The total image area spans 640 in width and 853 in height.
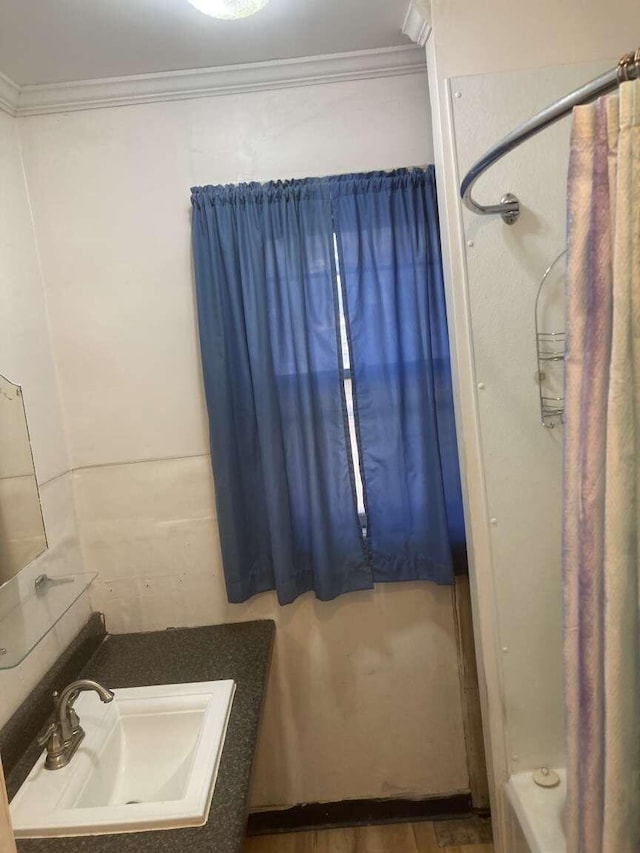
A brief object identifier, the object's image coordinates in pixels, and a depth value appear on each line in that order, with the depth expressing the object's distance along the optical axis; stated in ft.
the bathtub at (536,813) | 4.51
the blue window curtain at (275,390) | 5.82
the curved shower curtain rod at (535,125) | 2.50
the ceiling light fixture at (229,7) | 4.21
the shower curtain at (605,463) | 2.63
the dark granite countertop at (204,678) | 3.72
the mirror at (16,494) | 4.68
